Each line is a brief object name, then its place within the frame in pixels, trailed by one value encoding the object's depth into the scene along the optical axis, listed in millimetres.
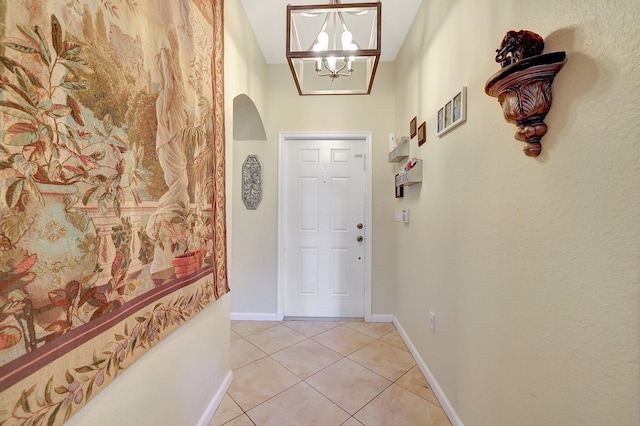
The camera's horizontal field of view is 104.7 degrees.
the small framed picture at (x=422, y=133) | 1827
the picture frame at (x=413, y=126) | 2023
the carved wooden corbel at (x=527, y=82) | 734
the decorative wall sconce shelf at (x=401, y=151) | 2173
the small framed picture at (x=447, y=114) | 1438
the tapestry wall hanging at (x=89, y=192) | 514
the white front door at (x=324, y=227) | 2678
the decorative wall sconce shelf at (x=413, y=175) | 1865
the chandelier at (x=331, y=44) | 1205
